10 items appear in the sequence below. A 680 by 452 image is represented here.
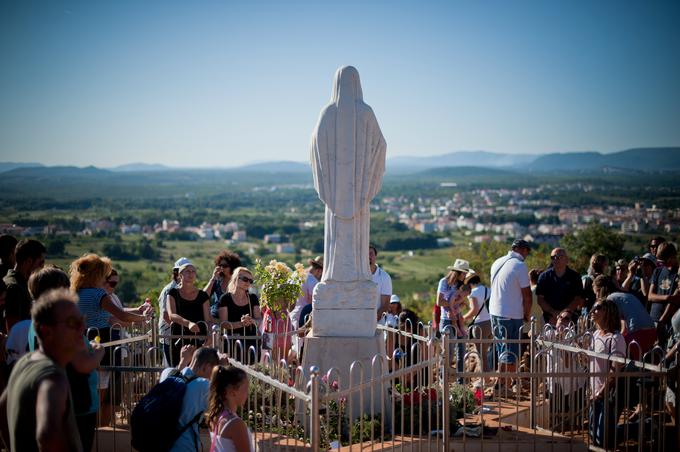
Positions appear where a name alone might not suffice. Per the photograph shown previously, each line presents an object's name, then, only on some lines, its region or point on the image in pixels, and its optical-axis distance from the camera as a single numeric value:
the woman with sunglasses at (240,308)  9.35
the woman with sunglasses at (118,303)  9.33
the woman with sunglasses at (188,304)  9.22
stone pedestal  8.45
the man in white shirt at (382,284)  10.48
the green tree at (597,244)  26.88
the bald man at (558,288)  10.70
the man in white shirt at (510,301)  10.11
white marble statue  8.37
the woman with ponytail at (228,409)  5.13
